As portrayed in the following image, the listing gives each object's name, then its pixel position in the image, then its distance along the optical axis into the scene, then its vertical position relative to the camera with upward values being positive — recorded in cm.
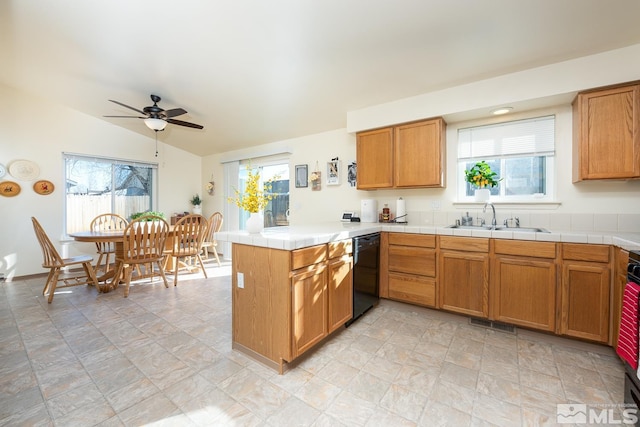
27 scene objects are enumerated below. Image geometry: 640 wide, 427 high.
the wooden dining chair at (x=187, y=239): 383 -43
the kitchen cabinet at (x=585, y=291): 198 -62
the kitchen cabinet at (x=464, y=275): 242 -61
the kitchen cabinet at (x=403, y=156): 288 +63
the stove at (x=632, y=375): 137 -86
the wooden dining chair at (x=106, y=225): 421 -23
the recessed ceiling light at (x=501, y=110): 262 +99
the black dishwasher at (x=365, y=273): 250 -62
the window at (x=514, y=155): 265 +57
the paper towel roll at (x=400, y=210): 326 +0
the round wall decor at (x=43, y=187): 416 +38
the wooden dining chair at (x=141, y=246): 337 -46
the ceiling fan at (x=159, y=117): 338 +122
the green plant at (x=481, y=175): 270 +35
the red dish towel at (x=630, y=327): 140 -64
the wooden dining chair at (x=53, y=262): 313 -62
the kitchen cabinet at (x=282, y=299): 177 -63
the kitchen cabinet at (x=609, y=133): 208 +62
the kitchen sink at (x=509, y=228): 255 -18
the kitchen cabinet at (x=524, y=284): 216 -62
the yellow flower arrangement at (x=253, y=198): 206 +10
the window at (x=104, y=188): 454 +43
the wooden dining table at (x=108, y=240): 326 -35
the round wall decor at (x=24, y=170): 398 +62
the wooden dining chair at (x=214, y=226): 479 -28
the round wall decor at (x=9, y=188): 389 +34
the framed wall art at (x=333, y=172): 389 +57
